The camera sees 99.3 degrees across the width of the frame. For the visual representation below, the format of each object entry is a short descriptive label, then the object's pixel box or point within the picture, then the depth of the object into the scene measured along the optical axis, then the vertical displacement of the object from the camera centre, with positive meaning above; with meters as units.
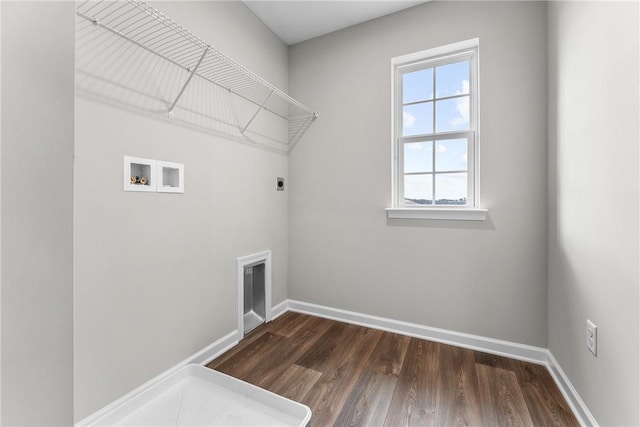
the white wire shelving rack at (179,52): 1.26 +0.92
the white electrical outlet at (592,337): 1.20 -0.57
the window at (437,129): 2.01 +0.64
